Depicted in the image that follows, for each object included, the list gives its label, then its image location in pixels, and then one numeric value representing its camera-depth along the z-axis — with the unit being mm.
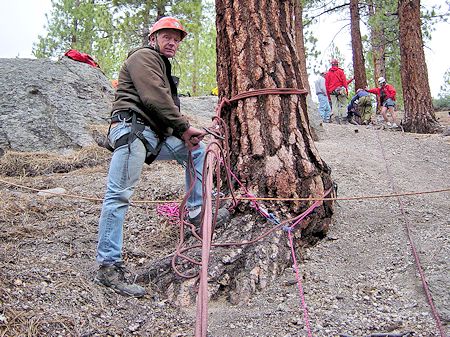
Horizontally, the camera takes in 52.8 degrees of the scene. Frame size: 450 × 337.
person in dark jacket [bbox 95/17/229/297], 2592
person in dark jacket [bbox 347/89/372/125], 10945
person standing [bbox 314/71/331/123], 10328
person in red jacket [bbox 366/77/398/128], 10602
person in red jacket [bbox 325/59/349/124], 10688
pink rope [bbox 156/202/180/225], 3559
